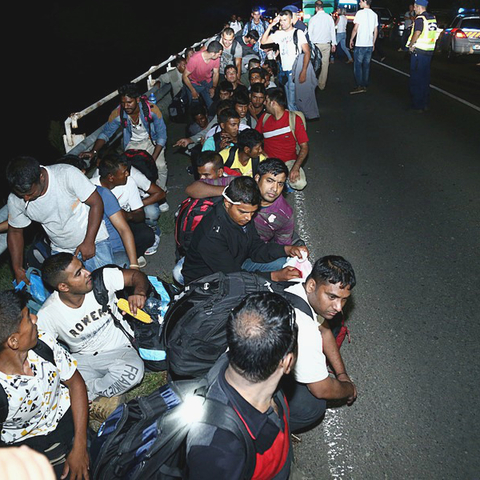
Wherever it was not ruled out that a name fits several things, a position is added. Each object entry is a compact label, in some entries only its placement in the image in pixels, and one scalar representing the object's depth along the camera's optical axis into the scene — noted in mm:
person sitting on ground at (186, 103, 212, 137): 8585
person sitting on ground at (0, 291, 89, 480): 2684
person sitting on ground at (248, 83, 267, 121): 7949
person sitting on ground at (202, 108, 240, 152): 6230
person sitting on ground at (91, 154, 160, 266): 5141
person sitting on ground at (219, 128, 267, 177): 5598
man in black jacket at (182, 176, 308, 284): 3855
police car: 19469
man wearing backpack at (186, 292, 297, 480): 1891
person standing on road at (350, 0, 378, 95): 12469
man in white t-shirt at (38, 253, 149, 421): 3475
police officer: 10414
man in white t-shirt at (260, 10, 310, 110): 9578
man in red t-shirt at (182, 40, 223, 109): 9703
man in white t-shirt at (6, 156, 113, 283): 4113
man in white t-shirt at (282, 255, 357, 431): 2891
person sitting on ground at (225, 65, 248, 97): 9633
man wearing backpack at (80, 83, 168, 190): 6824
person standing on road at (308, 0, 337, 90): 13164
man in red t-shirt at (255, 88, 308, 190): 6750
